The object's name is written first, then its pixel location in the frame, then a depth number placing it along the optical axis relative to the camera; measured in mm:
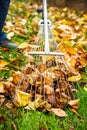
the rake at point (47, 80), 2259
